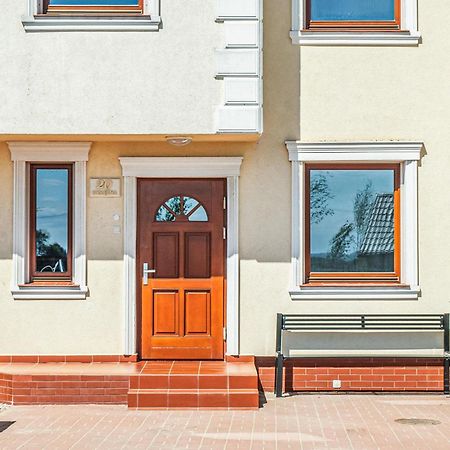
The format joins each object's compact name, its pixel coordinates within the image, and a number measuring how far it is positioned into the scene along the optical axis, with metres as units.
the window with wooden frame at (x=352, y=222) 11.17
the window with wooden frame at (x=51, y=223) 11.26
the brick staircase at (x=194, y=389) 10.06
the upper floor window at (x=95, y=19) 10.27
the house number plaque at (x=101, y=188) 11.15
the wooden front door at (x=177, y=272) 11.25
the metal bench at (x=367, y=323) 10.86
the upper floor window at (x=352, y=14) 11.13
